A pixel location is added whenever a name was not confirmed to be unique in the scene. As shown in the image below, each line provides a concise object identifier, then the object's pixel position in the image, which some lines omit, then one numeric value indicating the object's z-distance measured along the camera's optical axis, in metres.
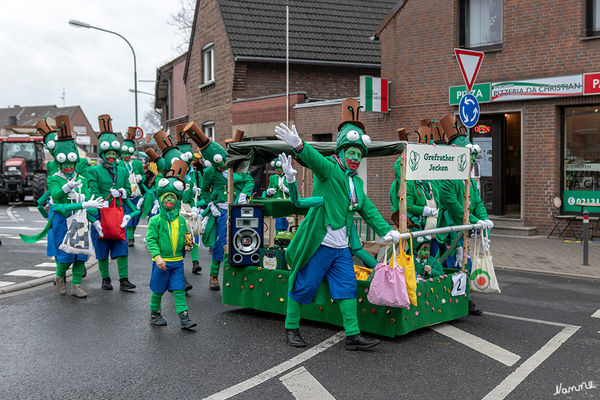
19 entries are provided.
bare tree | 44.59
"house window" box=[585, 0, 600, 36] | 14.11
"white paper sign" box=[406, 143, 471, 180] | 6.32
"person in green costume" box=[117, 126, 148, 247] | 13.52
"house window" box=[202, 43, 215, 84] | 26.64
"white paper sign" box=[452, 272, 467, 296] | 6.99
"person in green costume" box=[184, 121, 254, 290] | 9.23
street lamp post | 28.83
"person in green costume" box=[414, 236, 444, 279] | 6.91
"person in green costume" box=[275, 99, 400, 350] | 6.05
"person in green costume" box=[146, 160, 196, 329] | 6.91
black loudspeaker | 7.60
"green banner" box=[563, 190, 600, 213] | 14.20
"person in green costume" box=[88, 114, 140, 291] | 9.05
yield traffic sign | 10.07
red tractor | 27.08
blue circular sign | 9.99
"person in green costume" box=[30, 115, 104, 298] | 8.44
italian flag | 16.97
